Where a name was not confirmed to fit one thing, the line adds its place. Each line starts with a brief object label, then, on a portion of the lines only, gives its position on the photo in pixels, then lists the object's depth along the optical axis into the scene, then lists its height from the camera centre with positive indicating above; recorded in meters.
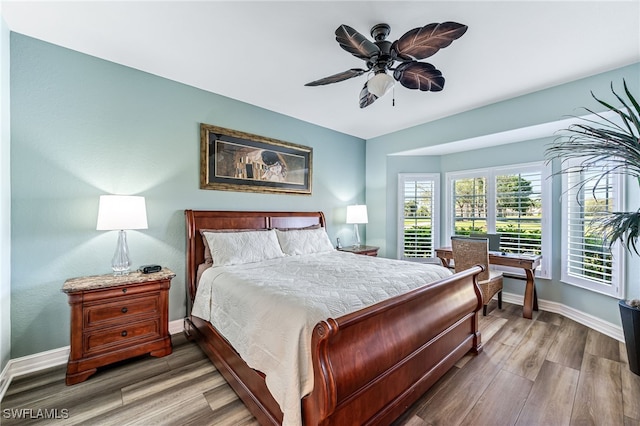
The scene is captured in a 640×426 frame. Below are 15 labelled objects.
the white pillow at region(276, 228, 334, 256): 3.44 -0.37
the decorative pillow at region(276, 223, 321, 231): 3.80 -0.21
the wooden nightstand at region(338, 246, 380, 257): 4.31 -0.59
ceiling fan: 1.72 +1.14
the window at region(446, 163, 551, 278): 3.82 +0.11
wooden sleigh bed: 1.36 -0.92
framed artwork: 3.28 +0.68
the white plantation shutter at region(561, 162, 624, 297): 3.01 -0.33
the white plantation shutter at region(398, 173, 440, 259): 4.89 -0.03
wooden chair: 3.28 -0.59
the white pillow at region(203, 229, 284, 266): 2.84 -0.38
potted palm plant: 1.99 -0.05
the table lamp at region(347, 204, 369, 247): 4.55 -0.02
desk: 3.43 -0.67
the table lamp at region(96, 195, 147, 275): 2.30 -0.04
